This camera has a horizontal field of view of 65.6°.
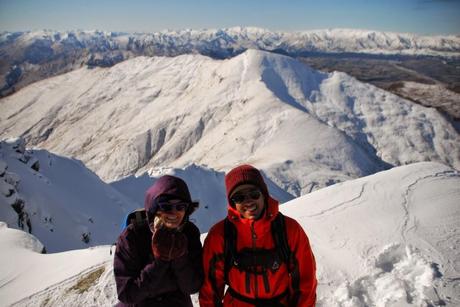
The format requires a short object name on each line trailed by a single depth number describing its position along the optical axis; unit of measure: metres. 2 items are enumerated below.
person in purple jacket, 3.38
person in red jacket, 3.60
